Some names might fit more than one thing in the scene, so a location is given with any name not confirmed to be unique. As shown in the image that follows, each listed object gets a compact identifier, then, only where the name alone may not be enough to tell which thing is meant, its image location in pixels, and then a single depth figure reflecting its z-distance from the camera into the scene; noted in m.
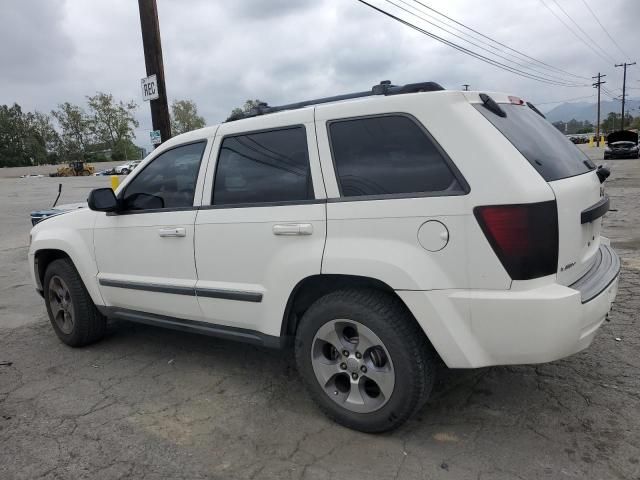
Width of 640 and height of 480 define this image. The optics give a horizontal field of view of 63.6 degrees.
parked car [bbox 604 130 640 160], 30.66
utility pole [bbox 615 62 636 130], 79.88
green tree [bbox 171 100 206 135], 95.62
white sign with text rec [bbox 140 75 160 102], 8.33
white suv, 2.47
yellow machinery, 55.34
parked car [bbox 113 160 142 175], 52.83
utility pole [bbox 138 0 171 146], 8.21
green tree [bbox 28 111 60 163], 83.75
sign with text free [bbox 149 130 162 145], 8.69
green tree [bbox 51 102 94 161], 81.19
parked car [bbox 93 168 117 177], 52.86
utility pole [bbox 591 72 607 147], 78.94
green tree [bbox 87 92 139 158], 83.44
